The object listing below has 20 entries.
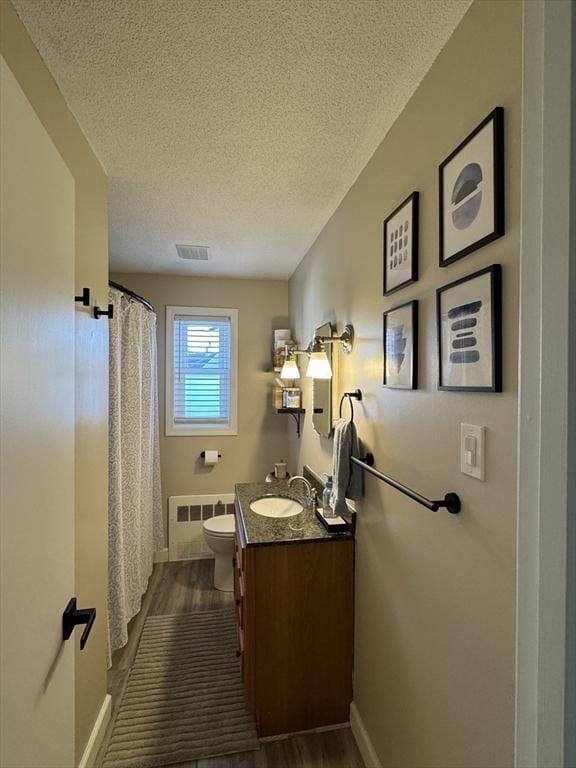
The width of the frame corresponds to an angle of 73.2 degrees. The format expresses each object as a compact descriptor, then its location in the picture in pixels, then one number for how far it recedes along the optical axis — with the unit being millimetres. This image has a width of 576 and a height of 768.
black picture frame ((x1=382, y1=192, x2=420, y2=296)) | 1208
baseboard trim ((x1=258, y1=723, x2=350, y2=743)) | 1704
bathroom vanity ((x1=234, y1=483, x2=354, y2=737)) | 1688
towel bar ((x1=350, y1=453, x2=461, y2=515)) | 1004
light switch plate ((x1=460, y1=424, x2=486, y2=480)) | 904
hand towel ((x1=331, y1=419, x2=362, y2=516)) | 1641
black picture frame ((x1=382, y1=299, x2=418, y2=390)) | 1213
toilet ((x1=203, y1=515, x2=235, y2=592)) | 2762
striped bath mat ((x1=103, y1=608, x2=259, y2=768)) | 1637
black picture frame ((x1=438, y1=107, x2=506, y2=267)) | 843
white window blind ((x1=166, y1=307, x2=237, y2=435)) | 3459
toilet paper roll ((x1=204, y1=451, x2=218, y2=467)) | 3393
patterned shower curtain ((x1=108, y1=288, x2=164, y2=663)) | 2227
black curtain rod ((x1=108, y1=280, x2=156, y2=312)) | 2266
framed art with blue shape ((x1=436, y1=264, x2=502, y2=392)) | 854
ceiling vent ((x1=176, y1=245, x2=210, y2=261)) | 2733
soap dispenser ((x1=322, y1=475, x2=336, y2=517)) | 1867
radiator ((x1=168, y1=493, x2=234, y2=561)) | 3385
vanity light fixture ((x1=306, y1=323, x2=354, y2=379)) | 1850
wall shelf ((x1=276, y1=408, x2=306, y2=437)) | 2976
